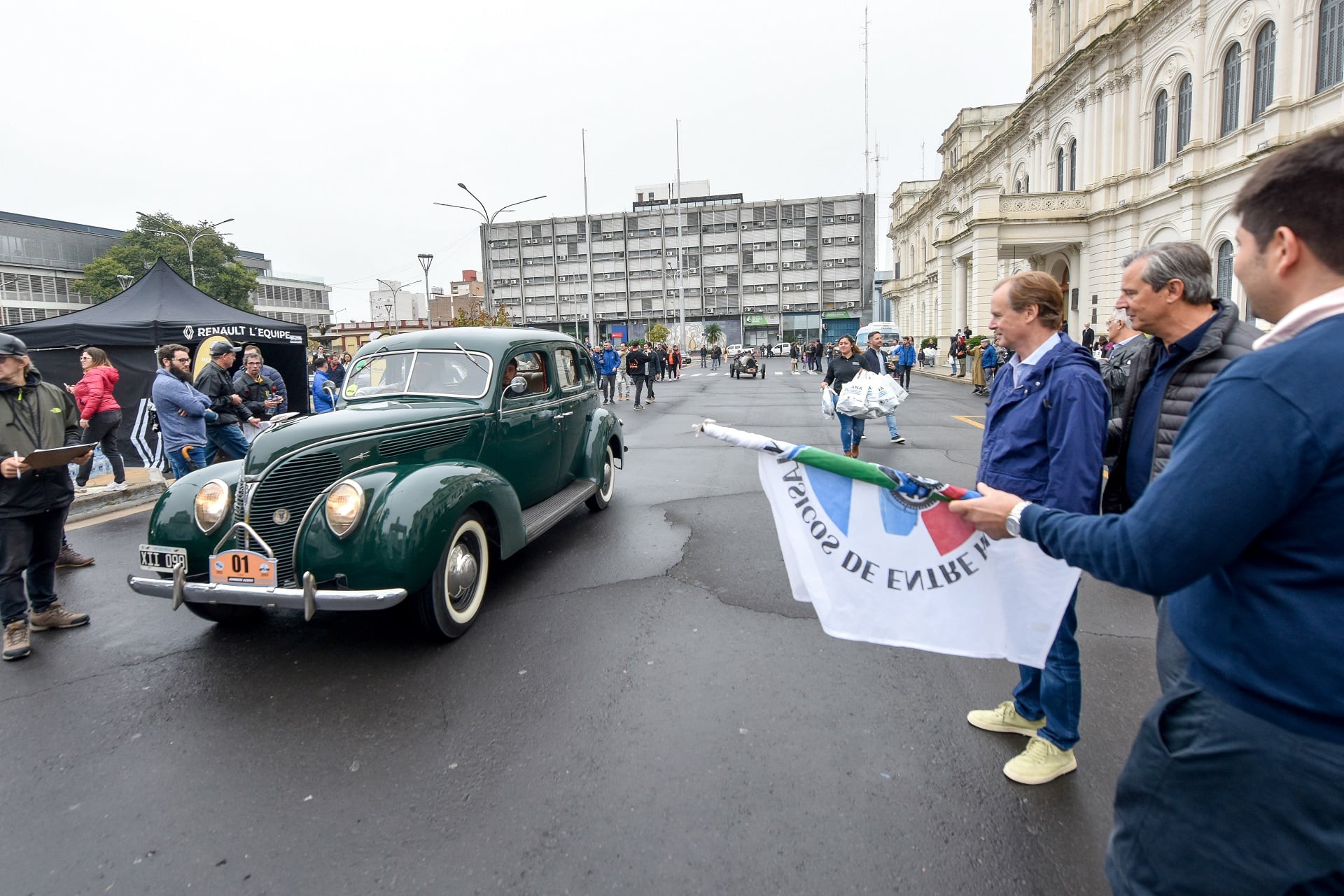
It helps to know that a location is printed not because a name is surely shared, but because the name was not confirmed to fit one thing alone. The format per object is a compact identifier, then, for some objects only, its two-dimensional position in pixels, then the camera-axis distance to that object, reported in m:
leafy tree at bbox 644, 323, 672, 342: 82.25
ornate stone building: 19.70
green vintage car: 4.09
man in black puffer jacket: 2.59
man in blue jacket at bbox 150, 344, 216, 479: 7.82
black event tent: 11.05
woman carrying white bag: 10.36
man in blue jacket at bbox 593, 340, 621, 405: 22.78
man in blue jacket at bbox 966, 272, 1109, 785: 2.75
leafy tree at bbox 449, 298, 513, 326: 36.28
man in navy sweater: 1.22
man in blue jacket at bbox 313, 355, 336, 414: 13.09
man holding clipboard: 4.43
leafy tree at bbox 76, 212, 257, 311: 64.81
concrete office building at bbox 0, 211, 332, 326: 70.56
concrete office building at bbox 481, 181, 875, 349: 95.19
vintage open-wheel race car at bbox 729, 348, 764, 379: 36.84
